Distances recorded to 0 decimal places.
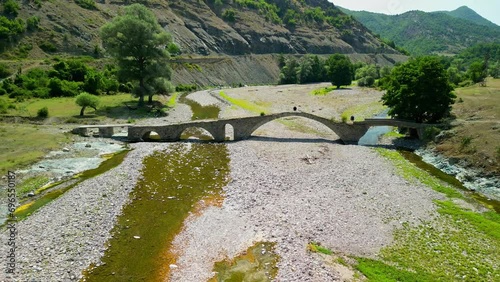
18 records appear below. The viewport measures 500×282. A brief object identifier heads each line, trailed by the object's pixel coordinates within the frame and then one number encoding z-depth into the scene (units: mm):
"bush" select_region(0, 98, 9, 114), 58478
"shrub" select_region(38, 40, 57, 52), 97500
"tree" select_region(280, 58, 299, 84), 144750
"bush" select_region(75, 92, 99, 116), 60344
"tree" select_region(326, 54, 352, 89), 118562
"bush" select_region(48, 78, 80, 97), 73562
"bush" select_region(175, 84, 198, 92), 108781
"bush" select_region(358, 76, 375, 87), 124000
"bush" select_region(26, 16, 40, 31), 98625
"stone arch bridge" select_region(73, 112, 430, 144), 52125
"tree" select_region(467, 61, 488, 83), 107175
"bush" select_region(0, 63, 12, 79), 77688
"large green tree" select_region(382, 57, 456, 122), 52031
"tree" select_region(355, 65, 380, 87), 124312
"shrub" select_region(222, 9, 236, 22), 191500
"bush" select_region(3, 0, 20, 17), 99562
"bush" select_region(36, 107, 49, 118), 58406
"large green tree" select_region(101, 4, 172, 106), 67062
